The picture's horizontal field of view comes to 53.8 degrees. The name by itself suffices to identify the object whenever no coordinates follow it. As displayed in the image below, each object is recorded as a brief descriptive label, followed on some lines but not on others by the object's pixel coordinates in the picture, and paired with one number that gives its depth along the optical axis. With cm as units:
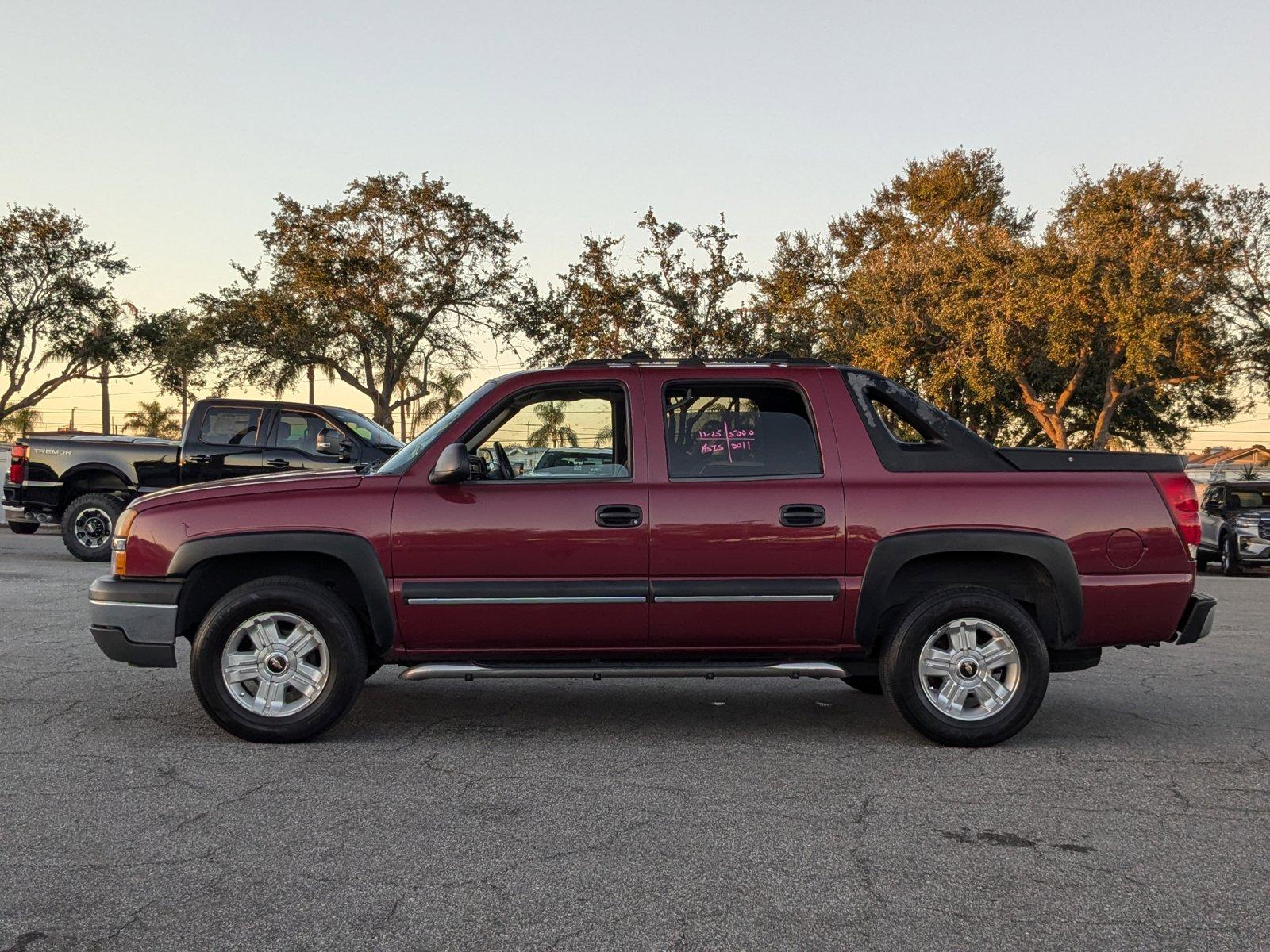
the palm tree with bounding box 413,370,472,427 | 4650
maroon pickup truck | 601
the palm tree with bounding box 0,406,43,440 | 6356
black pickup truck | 1577
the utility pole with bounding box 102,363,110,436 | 4475
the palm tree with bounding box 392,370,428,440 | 4596
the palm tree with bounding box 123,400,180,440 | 7906
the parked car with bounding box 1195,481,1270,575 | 1895
